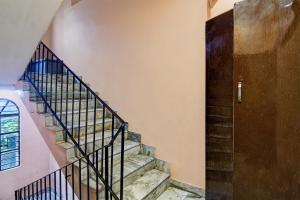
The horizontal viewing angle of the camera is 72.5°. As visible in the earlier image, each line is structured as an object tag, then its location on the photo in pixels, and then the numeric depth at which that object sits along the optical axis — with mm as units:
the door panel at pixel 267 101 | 1196
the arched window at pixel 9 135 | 4777
